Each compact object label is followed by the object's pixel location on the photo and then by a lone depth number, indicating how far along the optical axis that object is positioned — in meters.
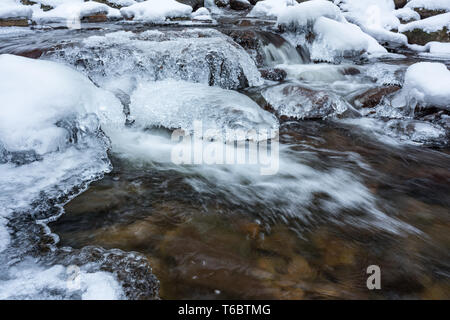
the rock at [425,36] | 9.01
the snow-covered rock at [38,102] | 2.35
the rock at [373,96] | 4.69
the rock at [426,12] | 11.57
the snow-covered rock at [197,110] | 3.60
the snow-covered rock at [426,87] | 4.10
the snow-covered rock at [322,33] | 7.10
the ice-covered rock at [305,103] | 4.31
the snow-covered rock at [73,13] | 11.23
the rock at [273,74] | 5.64
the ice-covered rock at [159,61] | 4.38
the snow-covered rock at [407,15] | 11.45
